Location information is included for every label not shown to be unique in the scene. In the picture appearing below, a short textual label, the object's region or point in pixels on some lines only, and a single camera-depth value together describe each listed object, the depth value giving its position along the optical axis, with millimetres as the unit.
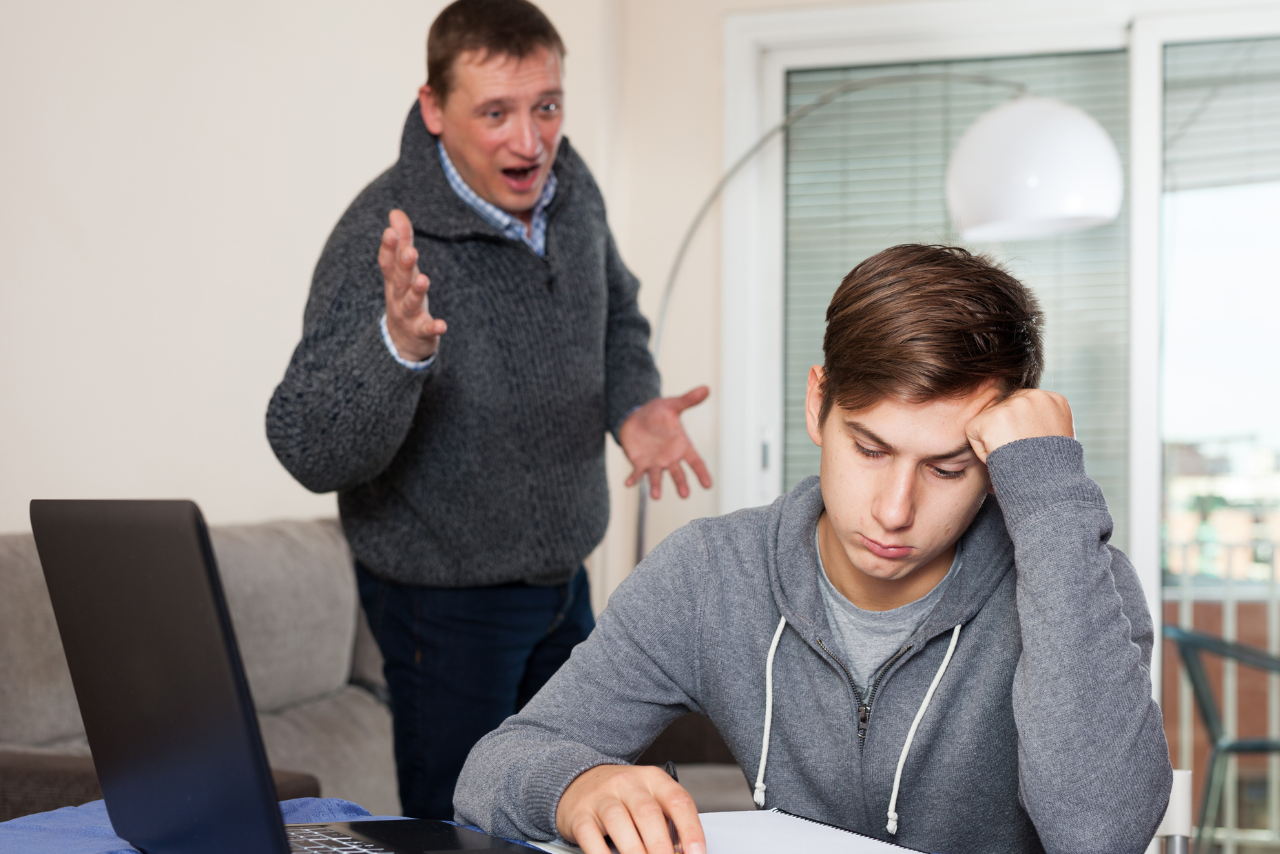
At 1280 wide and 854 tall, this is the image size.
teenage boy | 803
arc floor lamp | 2410
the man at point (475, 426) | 1381
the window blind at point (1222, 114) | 2982
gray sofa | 1607
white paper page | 699
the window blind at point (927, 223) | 3109
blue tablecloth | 697
